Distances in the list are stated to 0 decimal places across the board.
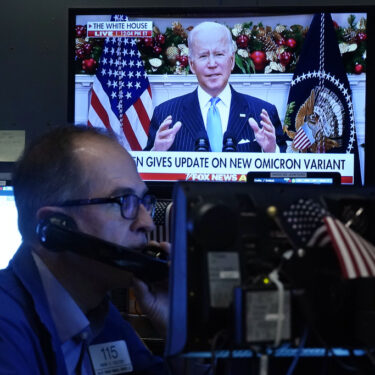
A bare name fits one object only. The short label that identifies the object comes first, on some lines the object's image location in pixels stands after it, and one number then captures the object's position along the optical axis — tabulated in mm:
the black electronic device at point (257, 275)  1066
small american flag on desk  1088
